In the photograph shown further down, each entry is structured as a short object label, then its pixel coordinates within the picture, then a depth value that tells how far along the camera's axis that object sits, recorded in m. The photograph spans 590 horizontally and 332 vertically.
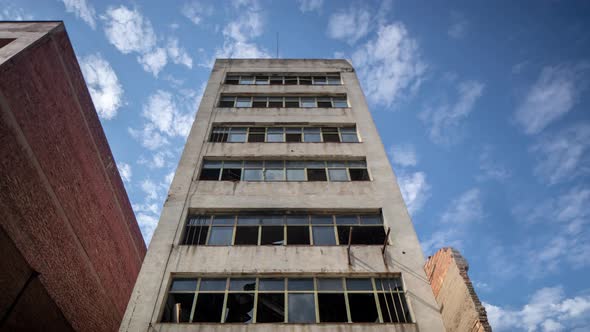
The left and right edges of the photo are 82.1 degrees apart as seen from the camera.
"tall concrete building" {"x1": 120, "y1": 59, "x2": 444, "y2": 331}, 10.13
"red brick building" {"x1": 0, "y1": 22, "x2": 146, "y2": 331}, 11.00
